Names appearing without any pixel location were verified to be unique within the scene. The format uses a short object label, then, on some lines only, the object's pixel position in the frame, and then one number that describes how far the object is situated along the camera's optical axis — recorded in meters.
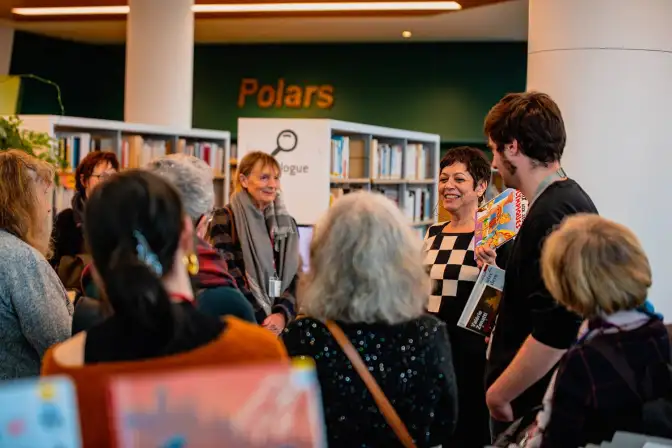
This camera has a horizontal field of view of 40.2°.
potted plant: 4.63
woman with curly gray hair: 2.17
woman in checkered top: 3.68
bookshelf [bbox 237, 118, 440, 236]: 6.85
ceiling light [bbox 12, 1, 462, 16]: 10.45
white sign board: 6.84
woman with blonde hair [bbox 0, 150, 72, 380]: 2.72
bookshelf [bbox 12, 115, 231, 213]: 6.62
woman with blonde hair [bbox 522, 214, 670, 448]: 2.04
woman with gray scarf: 4.36
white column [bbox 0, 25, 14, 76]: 12.77
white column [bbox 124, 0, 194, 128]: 9.20
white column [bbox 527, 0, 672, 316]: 6.00
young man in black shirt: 2.53
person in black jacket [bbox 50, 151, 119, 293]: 4.27
